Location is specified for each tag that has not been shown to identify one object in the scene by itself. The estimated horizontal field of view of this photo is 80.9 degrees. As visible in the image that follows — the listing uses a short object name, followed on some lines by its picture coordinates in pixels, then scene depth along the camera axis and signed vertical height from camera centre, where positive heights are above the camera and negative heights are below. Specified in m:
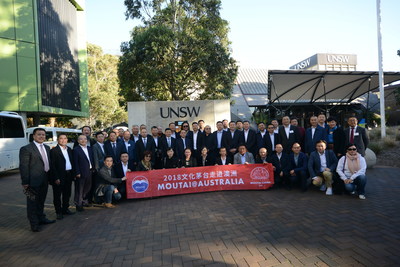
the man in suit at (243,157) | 6.81 -0.77
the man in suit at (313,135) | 6.62 -0.19
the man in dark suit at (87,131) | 6.53 +0.15
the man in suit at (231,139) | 7.38 -0.25
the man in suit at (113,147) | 6.53 -0.33
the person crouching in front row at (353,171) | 5.30 -1.03
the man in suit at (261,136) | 7.21 -0.18
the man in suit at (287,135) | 6.84 -0.17
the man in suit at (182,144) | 7.24 -0.35
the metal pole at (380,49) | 11.89 +3.99
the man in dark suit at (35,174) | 4.27 -0.68
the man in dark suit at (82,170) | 5.34 -0.78
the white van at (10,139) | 10.45 +0.00
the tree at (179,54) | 14.27 +4.90
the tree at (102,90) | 28.80 +5.73
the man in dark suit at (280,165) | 6.38 -0.98
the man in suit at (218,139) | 7.46 -0.24
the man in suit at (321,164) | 5.85 -0.93
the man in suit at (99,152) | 5.79 -0.42
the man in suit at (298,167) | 6.06 -1.03
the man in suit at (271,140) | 7.01 -0.31
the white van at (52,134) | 13.44 +0.20
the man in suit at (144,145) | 7.04 -0.32
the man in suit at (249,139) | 7.32 -0.26
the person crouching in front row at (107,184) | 5.67 -1.20
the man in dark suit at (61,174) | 4.80 -0.77
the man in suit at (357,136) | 6.03 -0.24
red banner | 6.15 -1.27
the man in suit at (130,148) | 6.98 -0.40
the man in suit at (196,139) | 7.53 -0.22
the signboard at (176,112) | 12.04 +1.12
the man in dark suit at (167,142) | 7.28 -0.27
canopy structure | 13.40 +2.80
